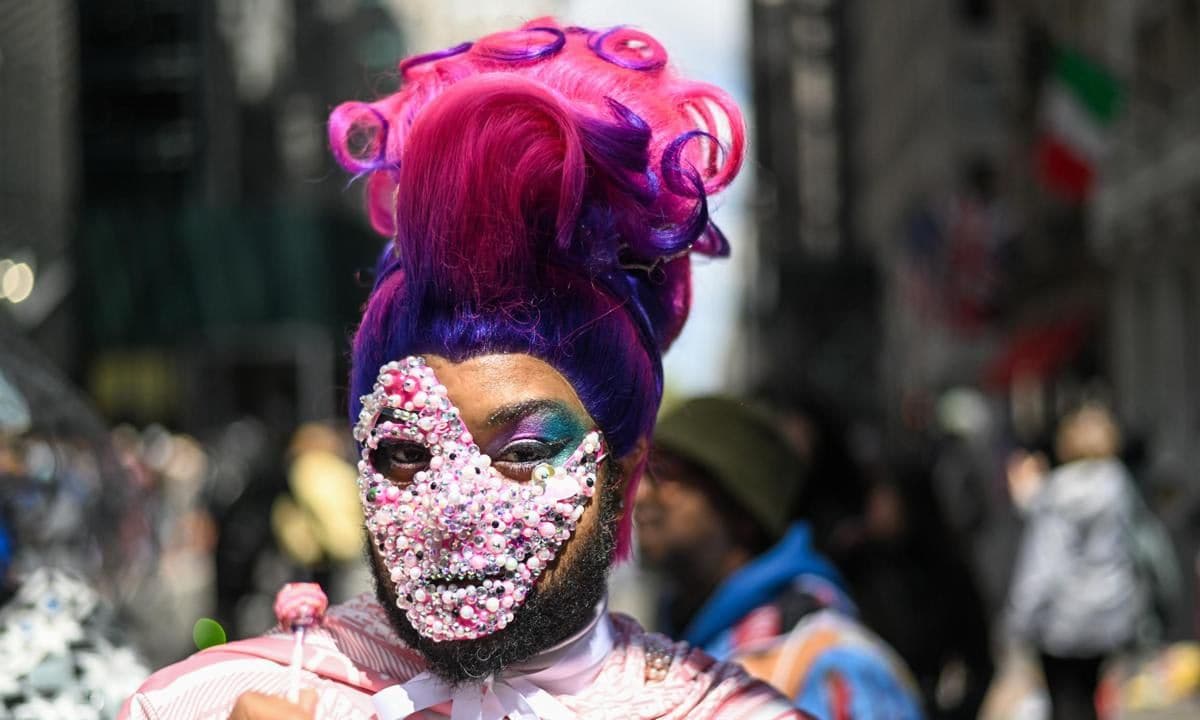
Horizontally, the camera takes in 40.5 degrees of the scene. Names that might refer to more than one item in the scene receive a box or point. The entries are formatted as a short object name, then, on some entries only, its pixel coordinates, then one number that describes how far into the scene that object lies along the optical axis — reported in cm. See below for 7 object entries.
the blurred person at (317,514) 1056
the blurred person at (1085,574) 823
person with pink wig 207
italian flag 1930
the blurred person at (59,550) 280
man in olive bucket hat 397
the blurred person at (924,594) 662
